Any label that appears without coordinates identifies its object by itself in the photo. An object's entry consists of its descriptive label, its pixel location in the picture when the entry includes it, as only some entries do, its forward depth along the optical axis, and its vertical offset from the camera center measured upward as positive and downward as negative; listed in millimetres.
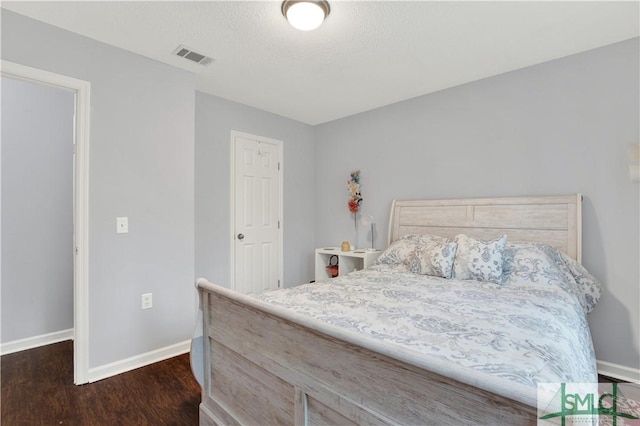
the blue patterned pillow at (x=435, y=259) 2381 -367
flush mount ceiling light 1820 +1184
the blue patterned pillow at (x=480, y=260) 2207 -345
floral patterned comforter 995 -493
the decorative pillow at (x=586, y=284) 2262 -514
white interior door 3641 -24
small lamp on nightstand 3791 -140
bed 845 -494
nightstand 3438 -555
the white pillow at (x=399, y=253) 2848 -373
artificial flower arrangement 3877 +236
